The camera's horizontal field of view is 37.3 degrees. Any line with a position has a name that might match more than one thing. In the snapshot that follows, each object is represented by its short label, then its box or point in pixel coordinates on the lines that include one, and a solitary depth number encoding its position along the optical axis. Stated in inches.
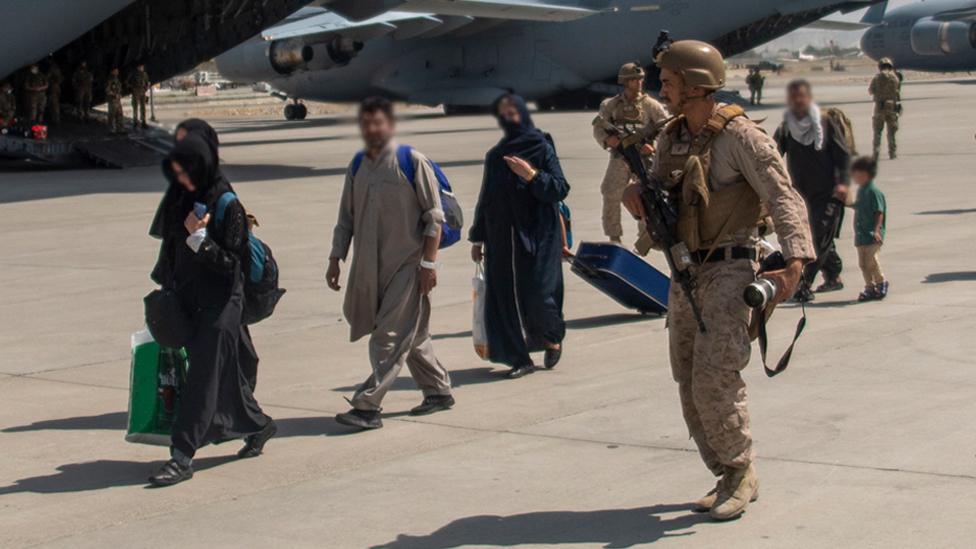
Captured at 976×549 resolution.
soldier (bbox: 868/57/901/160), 969.5
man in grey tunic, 292.2
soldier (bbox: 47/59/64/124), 1096.2
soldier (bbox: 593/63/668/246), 471.2
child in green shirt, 437.7
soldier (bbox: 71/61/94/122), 1111.0
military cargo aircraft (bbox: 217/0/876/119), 1614.2
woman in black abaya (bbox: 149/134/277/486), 256.7
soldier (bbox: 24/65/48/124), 1067.3
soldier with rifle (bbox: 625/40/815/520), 214.1
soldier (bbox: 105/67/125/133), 1083.3
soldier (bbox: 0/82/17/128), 1061.8
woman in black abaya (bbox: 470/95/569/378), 346.1
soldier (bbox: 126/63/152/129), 1067.9
